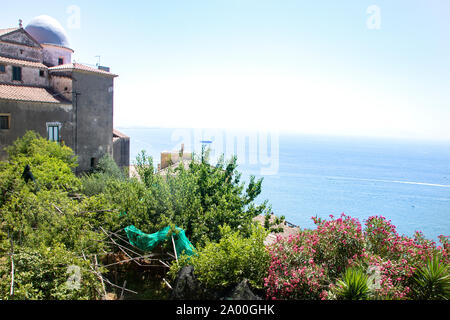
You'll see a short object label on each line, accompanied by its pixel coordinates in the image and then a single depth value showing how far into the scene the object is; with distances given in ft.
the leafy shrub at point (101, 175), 77.41
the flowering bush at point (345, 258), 23.27
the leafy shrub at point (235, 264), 27.99
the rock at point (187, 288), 28.76
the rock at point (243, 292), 25.00
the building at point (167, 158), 142.88
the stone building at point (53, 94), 79.53
